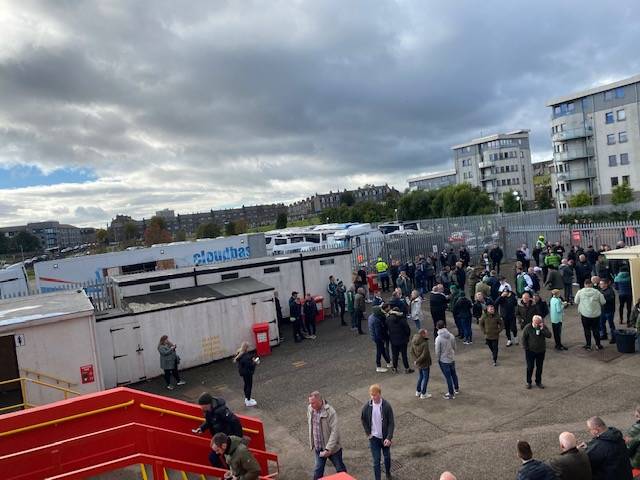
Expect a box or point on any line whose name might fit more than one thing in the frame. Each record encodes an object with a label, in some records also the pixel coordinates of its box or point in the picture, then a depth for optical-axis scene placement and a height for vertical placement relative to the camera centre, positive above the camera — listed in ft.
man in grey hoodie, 33.47 -10.54
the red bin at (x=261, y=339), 50.62 -12.14
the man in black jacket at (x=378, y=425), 24.00 -10.75
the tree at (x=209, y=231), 308.85 -1.01
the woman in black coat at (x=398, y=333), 38.87 -10.20
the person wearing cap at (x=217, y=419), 25.09 -9.95
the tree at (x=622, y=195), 157.08 -4.32
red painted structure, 22.70 -9.79
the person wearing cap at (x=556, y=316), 40.75 -10.74
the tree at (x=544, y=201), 262.77 -5.83
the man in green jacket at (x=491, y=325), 38.91 -10.34
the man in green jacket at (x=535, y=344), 33.58 -10.64
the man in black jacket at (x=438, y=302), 47.67 -9.76
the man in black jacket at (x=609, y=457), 17.87 -10.19
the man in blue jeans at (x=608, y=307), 41.81 -10.77
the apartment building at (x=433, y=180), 403.13 +20.84
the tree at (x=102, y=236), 408.67 +5.23
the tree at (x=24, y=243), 420.89 +7.78
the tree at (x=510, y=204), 226.17 -4.29
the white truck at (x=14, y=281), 77.87 -4.69
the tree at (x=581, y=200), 181.98 -5.15
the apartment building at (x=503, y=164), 292.61 +19.27
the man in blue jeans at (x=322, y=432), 23.43 -10.55
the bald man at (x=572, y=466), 17.28 -9.98
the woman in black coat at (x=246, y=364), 34.71 -10.06
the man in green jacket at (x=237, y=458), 20.49 -9.92
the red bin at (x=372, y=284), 72.18 -10.96
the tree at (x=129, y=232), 366.02 +5.72
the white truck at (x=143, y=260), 78.23 -4.10
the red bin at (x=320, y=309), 63.56 -12.28
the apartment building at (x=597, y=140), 182.04 +18.29
